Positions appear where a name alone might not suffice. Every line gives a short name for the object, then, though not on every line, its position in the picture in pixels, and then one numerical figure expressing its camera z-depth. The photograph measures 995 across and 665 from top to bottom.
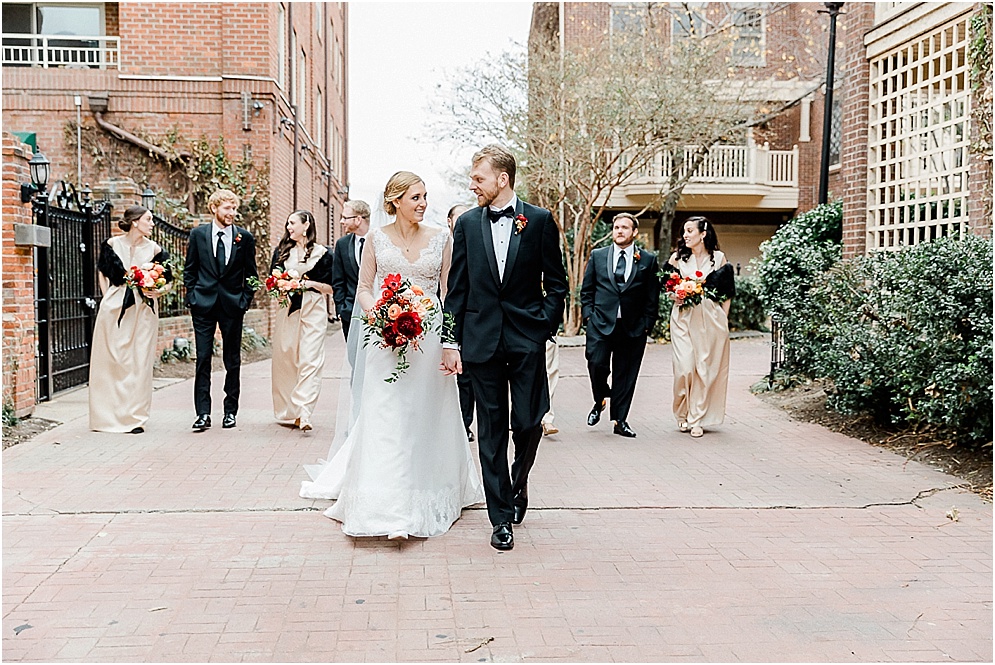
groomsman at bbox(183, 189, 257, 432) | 9.34
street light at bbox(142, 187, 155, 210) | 15.55
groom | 5.52
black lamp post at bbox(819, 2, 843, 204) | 14.31
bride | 5.69
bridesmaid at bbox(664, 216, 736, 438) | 9.41
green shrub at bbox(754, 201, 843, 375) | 10.86
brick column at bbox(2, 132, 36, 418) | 9.48
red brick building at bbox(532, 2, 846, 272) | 26.84
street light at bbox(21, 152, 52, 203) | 10.47
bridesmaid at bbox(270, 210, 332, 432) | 9.51
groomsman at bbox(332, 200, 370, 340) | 8.63
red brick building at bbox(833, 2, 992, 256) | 10.66
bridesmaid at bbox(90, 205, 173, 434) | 9.24
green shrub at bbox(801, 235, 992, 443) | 7.45
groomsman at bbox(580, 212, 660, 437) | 9.33
